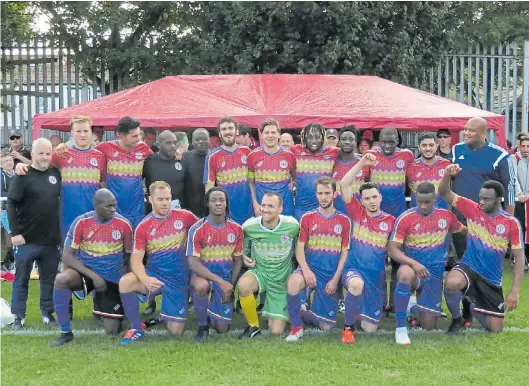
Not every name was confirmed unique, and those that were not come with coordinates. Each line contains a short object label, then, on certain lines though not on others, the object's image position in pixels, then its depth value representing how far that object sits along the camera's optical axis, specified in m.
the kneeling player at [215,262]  6.07
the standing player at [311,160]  6.88
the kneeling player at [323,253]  6.11
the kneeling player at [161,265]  6.02
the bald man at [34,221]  6.47
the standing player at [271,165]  7.00
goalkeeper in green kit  6.16
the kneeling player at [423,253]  5.99
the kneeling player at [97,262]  5.97
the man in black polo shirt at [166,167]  6.97
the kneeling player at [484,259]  6.05
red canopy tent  9.65
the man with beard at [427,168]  7.11
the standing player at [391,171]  7.07
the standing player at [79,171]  6.77
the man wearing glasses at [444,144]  8.81
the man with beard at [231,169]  7.03
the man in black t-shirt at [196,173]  7.30
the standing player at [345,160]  6.87
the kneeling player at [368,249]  6.18
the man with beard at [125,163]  6.89
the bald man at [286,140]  8.06
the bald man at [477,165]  6.99
